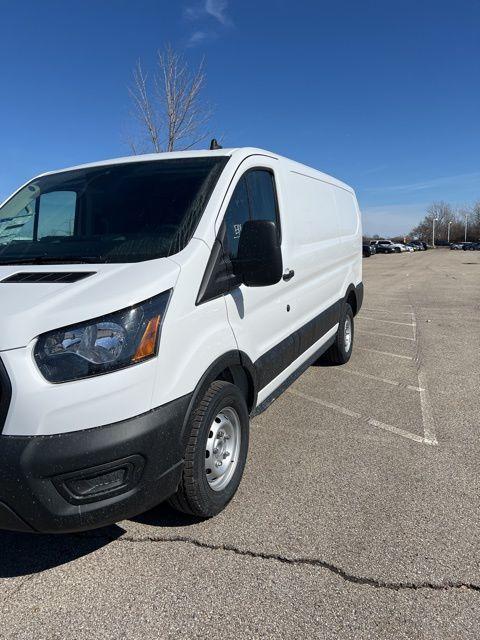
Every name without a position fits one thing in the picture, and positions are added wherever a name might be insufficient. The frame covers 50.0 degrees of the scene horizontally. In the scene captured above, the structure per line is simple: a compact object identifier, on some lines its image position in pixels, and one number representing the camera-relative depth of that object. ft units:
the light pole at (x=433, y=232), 396.37
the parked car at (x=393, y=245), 246.47
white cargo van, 7.04
